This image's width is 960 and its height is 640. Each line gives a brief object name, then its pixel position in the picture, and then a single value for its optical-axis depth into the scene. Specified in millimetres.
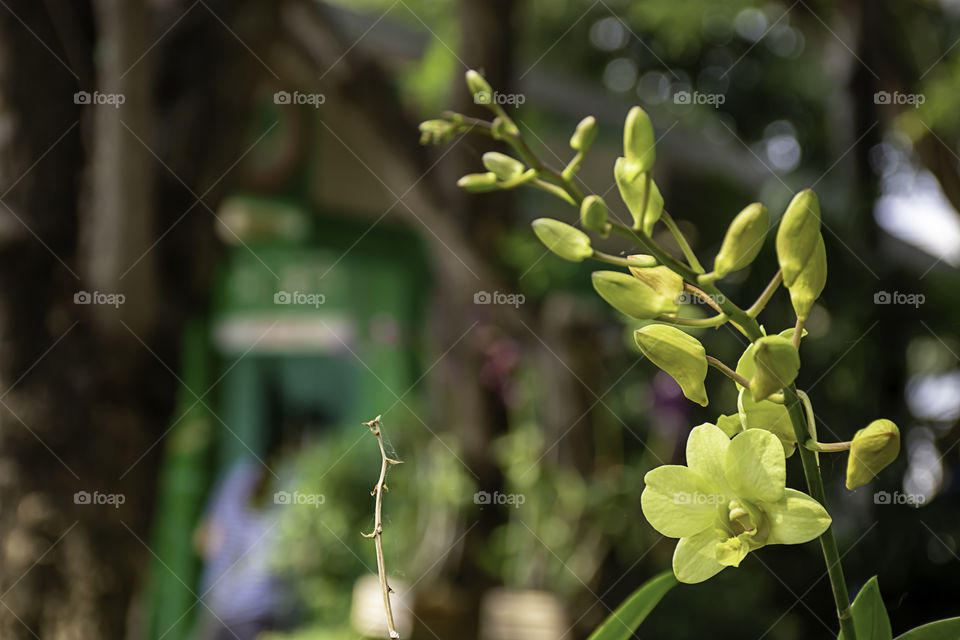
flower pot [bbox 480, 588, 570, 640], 2090
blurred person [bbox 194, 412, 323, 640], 2986
